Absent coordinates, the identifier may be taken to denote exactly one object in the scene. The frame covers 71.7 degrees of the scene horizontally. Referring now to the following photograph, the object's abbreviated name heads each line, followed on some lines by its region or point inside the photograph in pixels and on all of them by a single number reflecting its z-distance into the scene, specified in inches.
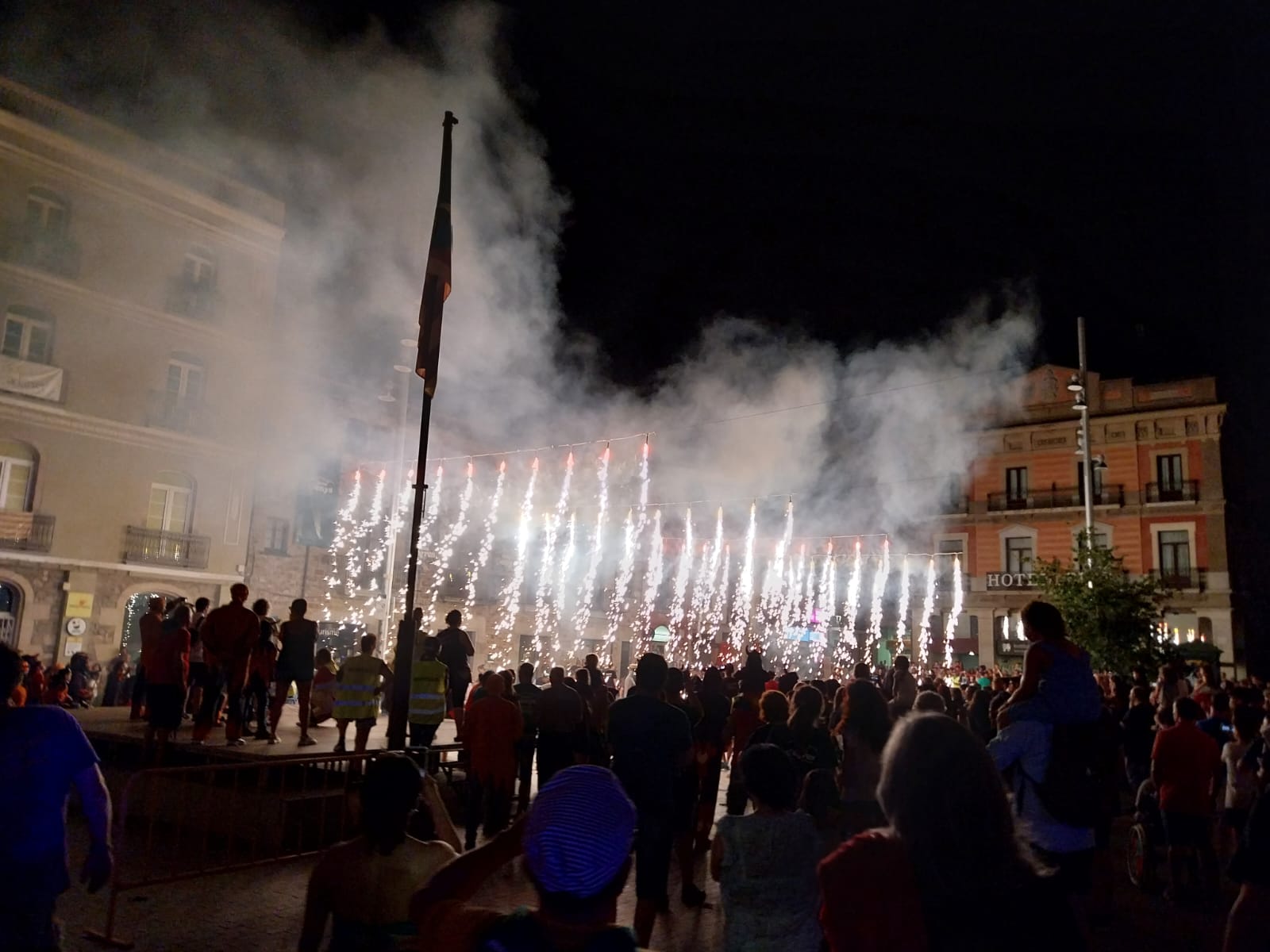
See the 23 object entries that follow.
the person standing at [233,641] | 353.4
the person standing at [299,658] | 400.5
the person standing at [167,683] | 343.6
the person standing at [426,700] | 375.2
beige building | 737.0
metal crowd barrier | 282.0
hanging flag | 343.6
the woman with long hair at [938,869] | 75.9
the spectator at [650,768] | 203.6
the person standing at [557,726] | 335.3
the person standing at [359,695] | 370.6
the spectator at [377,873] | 101.3
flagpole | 291.6
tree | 733.9
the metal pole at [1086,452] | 722.2
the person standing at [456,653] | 440.5
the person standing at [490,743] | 333.1
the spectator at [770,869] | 127.9
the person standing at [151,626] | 373.7
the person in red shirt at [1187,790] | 280.1
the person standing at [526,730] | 389.1
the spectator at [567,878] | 71.1
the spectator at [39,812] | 119.0
